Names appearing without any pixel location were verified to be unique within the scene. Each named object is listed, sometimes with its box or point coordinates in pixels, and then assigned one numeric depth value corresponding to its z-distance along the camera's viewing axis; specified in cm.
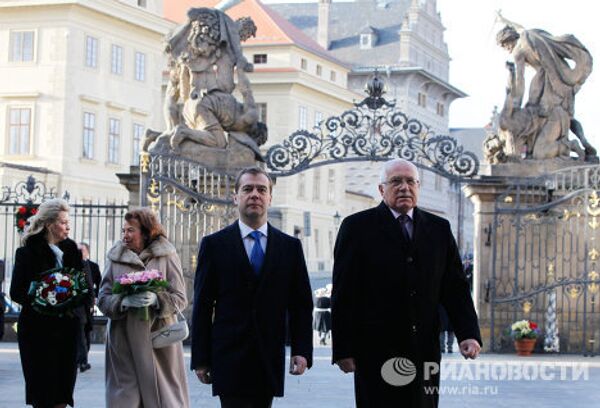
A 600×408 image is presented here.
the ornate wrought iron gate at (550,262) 1820
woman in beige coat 884
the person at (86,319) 995
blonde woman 955
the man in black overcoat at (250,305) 762
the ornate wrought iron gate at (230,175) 1836
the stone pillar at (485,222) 1841
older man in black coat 760
